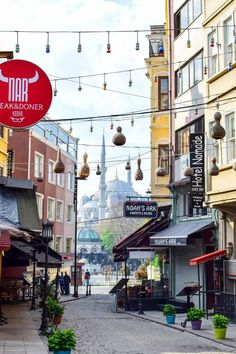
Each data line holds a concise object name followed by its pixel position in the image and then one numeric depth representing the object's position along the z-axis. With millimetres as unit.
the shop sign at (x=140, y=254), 32719
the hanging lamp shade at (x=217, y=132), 17094
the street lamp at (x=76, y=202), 43969
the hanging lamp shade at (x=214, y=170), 20250
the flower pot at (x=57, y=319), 21555
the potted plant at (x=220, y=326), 18272
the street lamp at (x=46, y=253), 20031
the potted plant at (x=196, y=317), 20688
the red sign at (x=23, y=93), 13625
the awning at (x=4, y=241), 16516
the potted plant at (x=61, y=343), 12758
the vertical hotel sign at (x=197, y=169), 25625
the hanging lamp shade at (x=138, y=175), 22770
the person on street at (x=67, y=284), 46406
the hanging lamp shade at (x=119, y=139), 17812
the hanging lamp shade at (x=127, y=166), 24559
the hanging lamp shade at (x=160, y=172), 25139
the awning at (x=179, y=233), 26908
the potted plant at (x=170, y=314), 23062
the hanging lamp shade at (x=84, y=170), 20656
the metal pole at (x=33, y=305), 30145
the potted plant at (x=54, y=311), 21375
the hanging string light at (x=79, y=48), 14109
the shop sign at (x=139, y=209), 31172
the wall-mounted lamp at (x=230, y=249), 24031
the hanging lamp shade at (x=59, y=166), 19344
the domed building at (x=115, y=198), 149950
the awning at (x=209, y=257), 23703
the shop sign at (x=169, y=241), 27109
